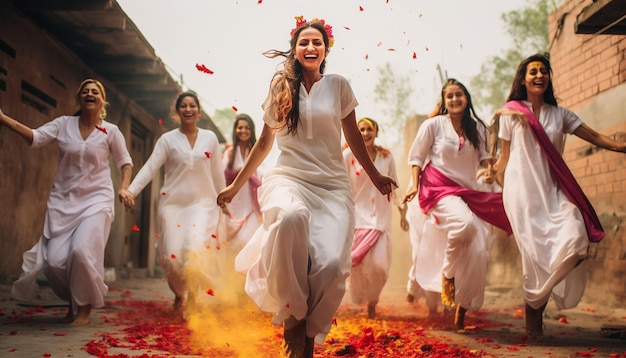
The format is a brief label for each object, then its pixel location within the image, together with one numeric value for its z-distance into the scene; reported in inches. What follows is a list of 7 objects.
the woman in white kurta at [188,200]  261.3
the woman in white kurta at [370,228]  290.4
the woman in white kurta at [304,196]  137.3
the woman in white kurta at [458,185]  232.2
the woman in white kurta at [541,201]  199.6
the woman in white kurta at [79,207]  226.4
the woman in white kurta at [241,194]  327.9
